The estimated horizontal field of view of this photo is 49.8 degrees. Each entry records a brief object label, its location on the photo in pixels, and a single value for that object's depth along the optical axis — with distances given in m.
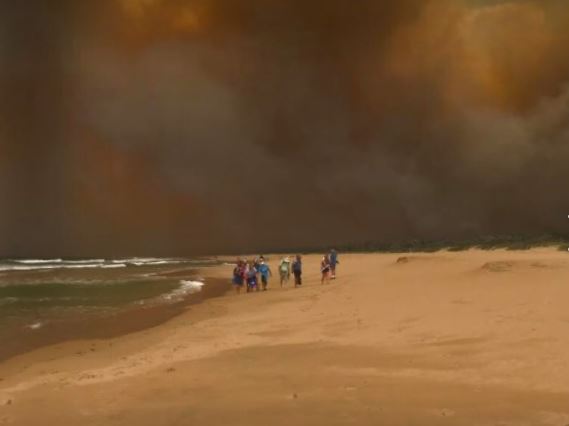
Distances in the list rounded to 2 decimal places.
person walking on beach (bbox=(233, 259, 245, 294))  34.53
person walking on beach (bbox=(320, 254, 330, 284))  34.57
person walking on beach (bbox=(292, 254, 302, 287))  34.31
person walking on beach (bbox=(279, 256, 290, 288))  35.41
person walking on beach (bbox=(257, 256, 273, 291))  33.48
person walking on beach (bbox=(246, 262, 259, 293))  33.69
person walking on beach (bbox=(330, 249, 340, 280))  36.81
